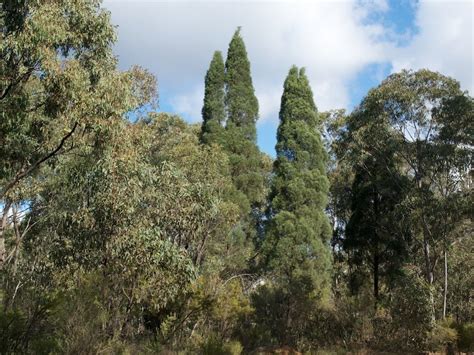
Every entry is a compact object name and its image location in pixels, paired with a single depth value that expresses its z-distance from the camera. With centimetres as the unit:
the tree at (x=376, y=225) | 1963
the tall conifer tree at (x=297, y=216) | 1691
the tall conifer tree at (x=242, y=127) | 2161
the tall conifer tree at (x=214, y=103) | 2164
